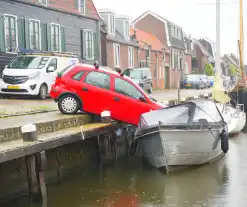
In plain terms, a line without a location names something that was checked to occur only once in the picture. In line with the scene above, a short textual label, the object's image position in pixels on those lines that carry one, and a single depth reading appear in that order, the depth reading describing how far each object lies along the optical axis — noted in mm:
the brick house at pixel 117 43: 37000
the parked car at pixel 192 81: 49925
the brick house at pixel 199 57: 73500
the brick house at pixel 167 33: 54219
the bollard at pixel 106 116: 14203
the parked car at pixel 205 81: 51550
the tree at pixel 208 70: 67512
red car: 14445
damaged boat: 12875
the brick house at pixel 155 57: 45750
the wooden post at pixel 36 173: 10062
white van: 20859
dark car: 31388
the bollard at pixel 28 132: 9828
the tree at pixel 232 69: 82869
